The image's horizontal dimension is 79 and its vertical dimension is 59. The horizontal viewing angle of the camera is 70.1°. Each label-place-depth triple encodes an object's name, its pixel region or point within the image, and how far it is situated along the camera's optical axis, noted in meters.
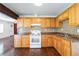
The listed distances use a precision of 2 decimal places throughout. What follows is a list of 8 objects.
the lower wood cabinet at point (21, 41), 3.31
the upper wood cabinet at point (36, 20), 3.62
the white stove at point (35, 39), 3.30
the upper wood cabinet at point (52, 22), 3.67
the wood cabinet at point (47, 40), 3.38
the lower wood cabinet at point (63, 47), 1.76
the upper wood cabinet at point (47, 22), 3.63
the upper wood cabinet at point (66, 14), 2.26
